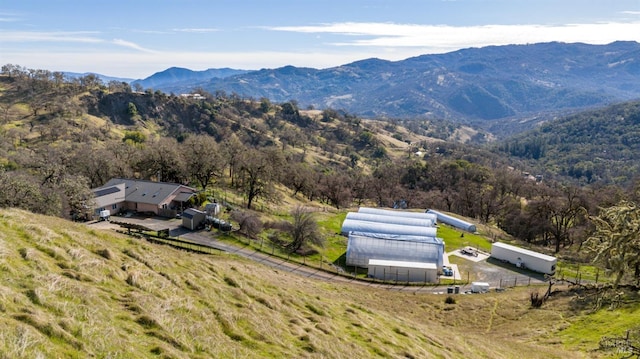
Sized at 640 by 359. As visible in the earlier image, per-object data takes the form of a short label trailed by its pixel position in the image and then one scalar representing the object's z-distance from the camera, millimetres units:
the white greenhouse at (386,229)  61219
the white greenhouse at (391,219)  67875
